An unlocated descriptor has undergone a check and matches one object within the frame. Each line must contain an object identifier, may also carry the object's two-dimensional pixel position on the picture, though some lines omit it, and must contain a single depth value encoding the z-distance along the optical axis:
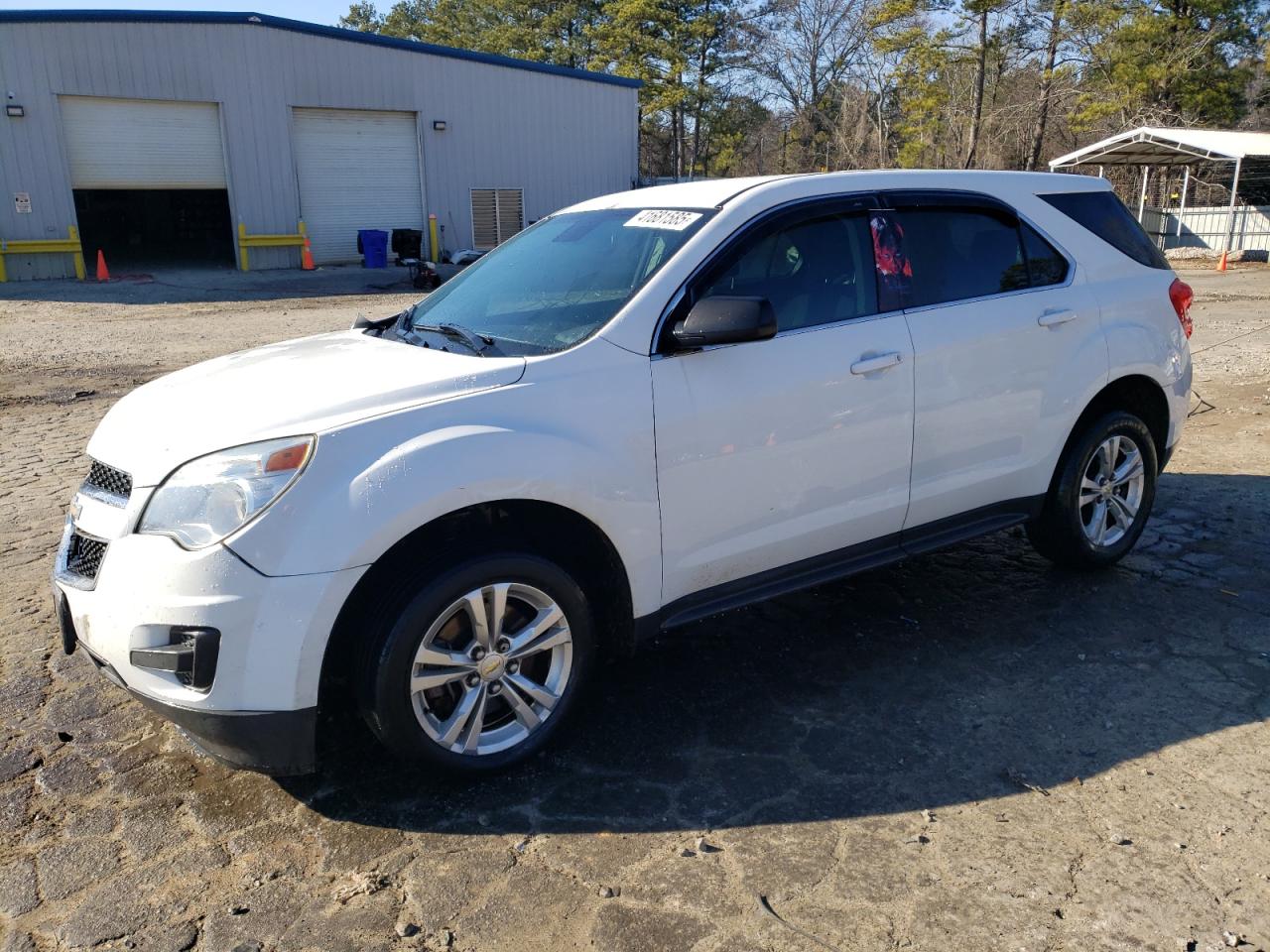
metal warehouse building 23.08
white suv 2.78
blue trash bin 25.77
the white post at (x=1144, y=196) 30.16
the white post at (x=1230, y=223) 25.83
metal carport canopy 25.88
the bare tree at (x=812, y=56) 49.69
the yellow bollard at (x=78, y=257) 23.58
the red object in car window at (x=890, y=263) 3.91
